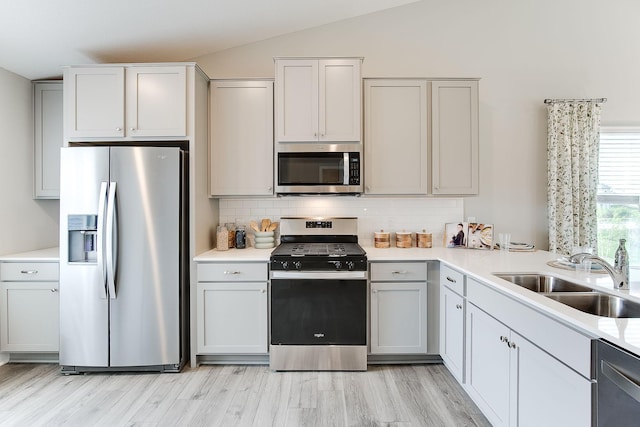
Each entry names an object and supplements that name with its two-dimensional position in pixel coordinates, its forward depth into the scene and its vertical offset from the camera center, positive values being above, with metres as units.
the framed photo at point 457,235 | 3.21 -0.21
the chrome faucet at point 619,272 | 1.65 -0.29
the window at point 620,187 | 3.30 +0.25
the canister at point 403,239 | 3.23 -0.25
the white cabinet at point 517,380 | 1.29 -0.76
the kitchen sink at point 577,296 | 1.57 -0.42
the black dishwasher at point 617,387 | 1.04 -0.55
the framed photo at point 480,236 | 3.13 -0.21
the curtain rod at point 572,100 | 3.17 +1.05
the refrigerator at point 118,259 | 2.58 -0.35
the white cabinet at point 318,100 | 2.90 +0.96
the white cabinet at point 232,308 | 2.75 -0.77
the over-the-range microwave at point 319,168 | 2.93 +0.39
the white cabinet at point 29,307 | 2.74 -0.76
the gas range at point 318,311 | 2.65 -0.77
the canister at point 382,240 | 3.23 -0.26
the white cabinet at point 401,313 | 2.75 -0.81
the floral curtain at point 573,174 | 3.13 +0.36
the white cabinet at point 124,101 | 2.75 +0.90
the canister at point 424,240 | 3.22 -0.26
